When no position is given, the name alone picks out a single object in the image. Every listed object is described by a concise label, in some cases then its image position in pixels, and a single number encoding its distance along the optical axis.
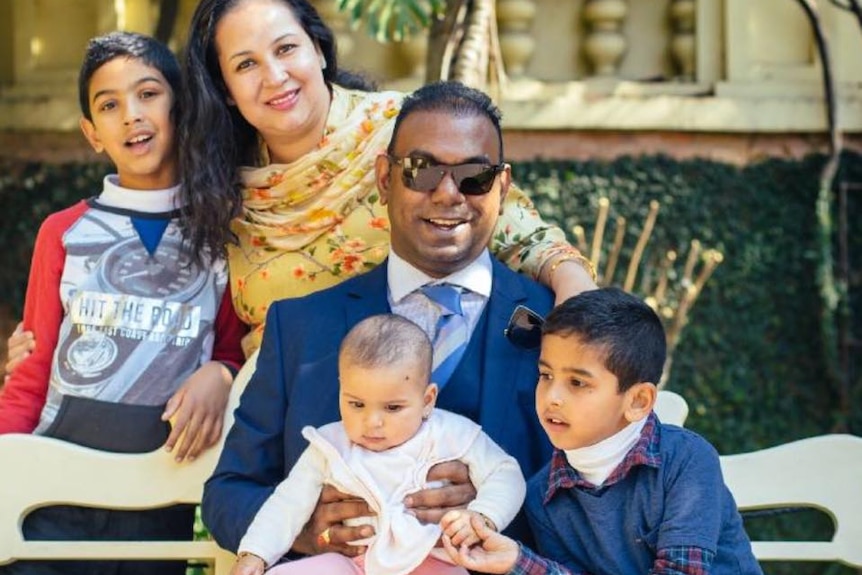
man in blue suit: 3.49
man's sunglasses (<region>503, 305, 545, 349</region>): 3.46
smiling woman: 3.86
